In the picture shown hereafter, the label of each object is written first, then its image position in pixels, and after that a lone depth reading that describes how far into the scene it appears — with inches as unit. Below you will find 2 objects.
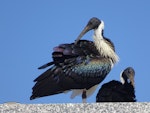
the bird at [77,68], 597.6
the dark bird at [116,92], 559.8
